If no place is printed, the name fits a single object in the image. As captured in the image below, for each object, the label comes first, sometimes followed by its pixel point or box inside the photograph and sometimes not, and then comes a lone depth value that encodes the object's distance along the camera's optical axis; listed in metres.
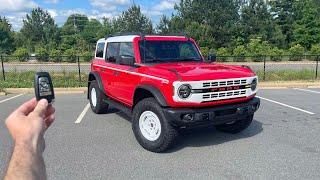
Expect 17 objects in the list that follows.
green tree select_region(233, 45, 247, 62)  24.94
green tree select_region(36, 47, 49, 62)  25.74
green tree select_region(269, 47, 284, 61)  21.52
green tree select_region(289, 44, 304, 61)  25.61
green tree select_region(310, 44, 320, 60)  25.75
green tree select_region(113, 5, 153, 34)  30.57
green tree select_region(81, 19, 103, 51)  32.35
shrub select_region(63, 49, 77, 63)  25.76
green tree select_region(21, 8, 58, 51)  37.28
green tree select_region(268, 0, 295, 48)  31.43
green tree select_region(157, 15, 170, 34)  29.33
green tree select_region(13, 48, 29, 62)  25.63
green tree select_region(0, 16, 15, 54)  32.35
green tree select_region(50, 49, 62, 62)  25.27
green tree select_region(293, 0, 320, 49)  29.99
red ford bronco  3.73
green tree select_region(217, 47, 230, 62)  25.09
